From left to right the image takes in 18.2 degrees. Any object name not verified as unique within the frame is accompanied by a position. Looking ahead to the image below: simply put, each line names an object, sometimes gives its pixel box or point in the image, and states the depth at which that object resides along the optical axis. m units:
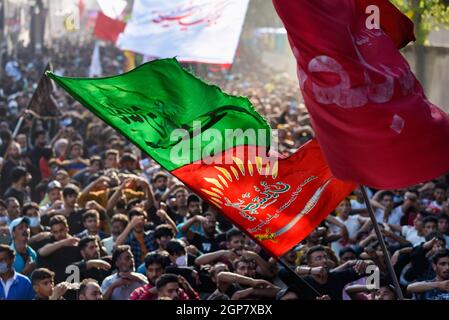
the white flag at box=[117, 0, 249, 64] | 18.83
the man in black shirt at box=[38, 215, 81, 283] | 10.77
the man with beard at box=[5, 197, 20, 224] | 12.64
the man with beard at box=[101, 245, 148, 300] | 9.92
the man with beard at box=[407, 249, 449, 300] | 10.02
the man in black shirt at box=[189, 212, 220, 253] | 11.92
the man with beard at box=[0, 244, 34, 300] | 9.87
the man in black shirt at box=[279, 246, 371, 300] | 9.93
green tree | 19.23
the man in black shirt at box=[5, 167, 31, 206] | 14.34
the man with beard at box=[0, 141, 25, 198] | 15.38
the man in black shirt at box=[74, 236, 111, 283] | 10.37
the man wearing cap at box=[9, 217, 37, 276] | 10.97
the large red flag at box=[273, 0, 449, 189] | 7.92
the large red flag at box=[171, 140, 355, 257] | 8.25
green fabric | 8.53
